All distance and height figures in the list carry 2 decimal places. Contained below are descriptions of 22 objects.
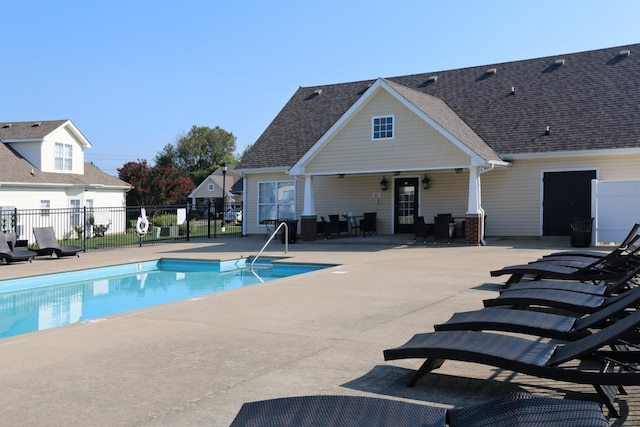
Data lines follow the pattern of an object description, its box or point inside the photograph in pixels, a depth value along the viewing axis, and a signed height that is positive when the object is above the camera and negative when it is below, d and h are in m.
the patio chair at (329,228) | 21.64 -0.80
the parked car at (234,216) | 43.92 -0.79
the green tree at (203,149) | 90.81 +9.08
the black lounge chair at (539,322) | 4.71 -0.99
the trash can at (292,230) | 20.94 -0.86
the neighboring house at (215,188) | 64.94 +2.08
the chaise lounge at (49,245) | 16.59 -1.18
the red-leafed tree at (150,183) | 39.25 +1.54
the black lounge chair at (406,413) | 2.82 -1.09
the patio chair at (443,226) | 18.86 -0.60
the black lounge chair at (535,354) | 3.69 -1.05
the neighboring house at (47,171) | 27.38 +1.74
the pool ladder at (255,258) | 15.23 -1.46
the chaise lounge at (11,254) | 15.27 -1.33
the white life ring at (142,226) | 21.44 -0.77
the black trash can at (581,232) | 16.67 -0.68
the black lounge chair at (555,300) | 5.72 -0.96
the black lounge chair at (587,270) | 8.04 -0.90
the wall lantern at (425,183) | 21.73 +0.93
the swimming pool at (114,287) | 10.48 -1.91
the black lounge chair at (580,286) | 6.38 -0.93
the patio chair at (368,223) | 22.17 -0.62
